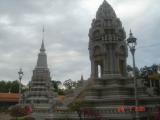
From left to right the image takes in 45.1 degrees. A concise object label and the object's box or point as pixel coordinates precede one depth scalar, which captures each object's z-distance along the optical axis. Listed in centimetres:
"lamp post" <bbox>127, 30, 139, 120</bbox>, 1692
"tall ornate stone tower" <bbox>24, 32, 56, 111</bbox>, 4701
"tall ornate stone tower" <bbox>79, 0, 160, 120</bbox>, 2737
